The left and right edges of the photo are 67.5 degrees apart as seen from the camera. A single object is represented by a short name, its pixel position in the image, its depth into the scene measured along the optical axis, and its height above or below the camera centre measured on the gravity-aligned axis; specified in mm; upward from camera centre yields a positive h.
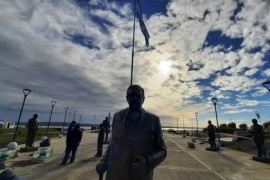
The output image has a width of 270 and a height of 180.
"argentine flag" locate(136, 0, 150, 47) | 7988 +4750
